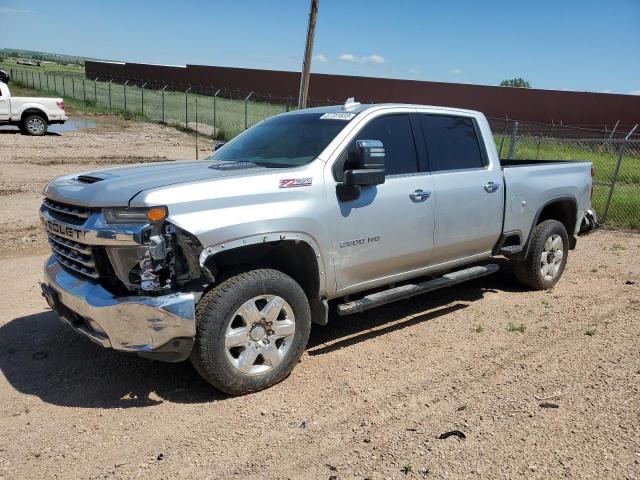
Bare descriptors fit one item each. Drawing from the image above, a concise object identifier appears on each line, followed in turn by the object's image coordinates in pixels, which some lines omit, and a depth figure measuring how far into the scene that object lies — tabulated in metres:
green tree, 83.12
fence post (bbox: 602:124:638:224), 10.37
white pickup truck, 20.66
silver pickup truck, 3.57
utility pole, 15.33
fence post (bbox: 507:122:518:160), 11.49
